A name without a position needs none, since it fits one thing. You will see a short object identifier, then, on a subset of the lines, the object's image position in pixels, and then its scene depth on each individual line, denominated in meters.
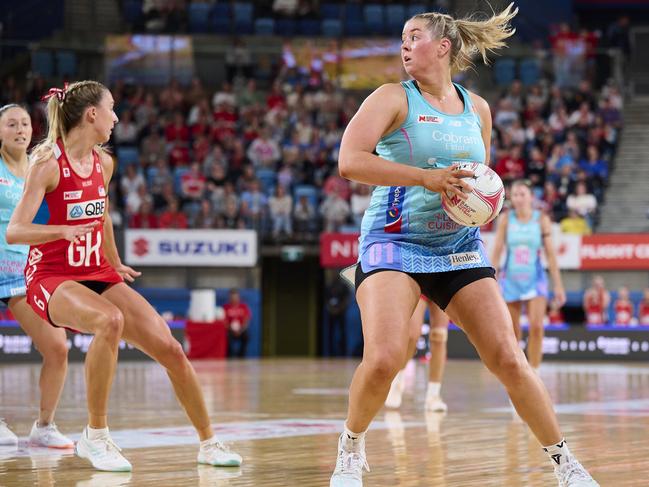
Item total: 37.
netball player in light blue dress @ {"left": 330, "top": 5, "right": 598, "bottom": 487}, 5.07
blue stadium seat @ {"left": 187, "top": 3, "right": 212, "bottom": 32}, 26.84
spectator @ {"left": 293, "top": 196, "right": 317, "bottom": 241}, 22.69
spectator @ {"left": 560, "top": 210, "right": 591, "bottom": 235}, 21.92
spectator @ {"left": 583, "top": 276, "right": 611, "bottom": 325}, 21.17
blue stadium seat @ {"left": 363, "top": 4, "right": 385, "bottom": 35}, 27.06
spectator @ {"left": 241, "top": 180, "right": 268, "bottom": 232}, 22.45
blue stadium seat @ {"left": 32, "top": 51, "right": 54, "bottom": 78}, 24.62
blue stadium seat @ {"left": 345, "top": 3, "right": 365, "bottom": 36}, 26.97
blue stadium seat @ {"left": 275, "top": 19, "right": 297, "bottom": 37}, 27.27
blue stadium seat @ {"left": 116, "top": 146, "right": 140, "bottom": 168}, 24.16
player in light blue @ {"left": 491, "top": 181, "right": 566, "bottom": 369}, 11.17
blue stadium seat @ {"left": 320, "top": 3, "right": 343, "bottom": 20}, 27.52
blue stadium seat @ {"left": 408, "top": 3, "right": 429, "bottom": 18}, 27.61
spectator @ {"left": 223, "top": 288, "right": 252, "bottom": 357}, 21.89
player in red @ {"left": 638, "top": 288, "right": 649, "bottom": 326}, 20.95
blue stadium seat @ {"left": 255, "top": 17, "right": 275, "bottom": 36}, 26.92
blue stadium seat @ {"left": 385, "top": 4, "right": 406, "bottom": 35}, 27.27
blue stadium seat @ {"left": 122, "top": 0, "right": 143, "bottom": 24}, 27.22
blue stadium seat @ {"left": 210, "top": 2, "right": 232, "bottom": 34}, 26.88
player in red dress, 6.13
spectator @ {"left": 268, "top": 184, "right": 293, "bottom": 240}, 22.50
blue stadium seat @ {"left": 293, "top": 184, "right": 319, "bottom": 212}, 23.27
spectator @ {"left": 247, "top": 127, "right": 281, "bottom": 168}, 24.41
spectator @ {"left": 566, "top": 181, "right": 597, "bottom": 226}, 22.19
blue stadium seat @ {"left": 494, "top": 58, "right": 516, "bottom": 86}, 25.98
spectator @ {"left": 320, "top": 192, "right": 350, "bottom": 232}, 22.56
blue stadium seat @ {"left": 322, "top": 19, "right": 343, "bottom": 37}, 26.89
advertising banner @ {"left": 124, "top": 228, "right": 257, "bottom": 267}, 21.70
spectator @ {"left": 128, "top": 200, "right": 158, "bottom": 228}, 21.91
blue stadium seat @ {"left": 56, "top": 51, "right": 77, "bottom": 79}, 24.91
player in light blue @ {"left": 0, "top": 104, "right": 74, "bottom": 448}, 7.35
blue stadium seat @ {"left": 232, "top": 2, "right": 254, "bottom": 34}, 26.91
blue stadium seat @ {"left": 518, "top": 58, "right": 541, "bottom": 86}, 25.83
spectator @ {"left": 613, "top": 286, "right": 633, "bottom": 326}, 21.22
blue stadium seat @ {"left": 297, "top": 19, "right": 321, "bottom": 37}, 27.23
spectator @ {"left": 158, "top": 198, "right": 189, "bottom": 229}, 21.98
